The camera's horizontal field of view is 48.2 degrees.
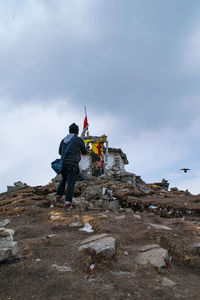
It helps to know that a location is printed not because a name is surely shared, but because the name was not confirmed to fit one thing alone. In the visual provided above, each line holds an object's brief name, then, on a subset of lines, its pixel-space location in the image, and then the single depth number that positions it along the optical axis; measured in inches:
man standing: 263.0
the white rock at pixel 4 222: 208.5
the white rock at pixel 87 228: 185.5
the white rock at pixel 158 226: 193.9
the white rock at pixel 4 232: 128.1
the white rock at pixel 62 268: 116.8
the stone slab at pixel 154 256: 124.3
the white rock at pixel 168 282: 105.8
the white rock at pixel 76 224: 194.9
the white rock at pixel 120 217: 221.0
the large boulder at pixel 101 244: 130.0
